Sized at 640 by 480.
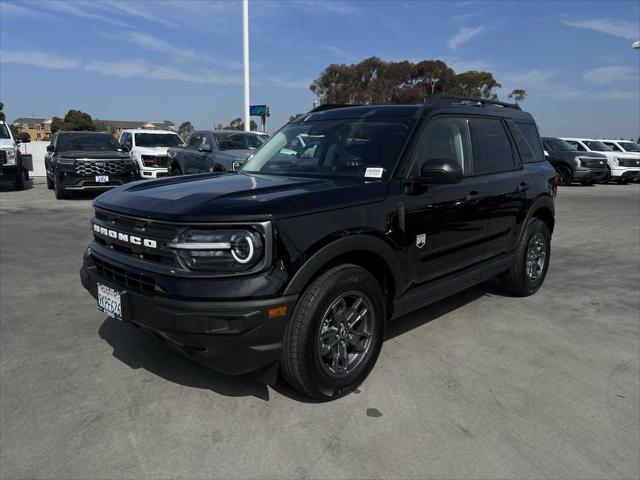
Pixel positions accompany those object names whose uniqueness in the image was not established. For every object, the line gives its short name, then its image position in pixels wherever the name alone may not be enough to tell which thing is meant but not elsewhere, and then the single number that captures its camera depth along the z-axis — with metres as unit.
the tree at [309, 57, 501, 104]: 48.03
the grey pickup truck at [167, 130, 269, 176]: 10.88
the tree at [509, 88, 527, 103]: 52.44
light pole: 22.64
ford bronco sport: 2.61
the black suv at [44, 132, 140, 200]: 12.31
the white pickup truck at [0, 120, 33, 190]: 14.09
